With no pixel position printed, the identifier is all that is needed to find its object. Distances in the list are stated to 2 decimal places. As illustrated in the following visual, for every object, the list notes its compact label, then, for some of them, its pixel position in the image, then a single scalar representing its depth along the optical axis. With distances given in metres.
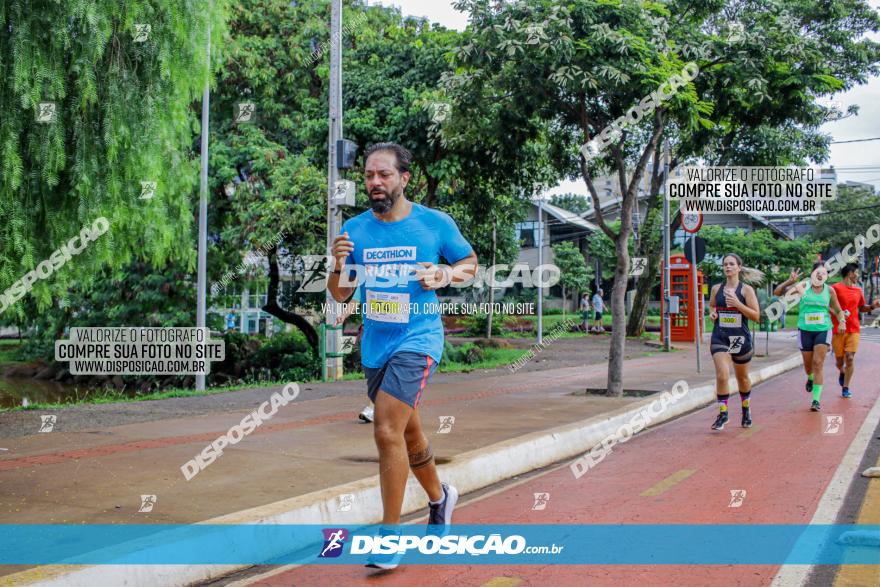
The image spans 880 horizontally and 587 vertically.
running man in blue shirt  4.35
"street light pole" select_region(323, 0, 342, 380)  14.90
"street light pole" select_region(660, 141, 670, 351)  23.75
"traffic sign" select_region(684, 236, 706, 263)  16.28
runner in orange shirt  12.53
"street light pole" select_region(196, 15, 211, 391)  17.89
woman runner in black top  9.51
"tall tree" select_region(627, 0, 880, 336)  12.03
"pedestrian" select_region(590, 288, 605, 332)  33.81
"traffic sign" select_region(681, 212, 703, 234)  16.20
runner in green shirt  11.45
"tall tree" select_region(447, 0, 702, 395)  11.30
